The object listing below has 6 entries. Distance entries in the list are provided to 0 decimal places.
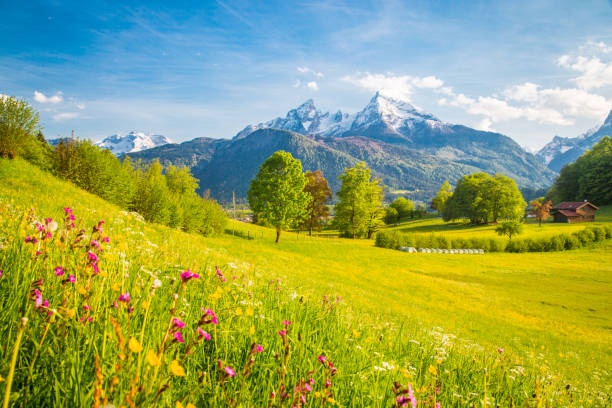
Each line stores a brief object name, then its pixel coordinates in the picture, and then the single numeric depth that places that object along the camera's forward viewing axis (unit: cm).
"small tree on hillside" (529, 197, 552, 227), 7362
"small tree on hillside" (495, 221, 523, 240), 5781
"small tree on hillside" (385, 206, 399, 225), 11625
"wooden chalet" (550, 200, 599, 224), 7575
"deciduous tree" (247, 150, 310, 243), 4000
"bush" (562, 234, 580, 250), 5088
